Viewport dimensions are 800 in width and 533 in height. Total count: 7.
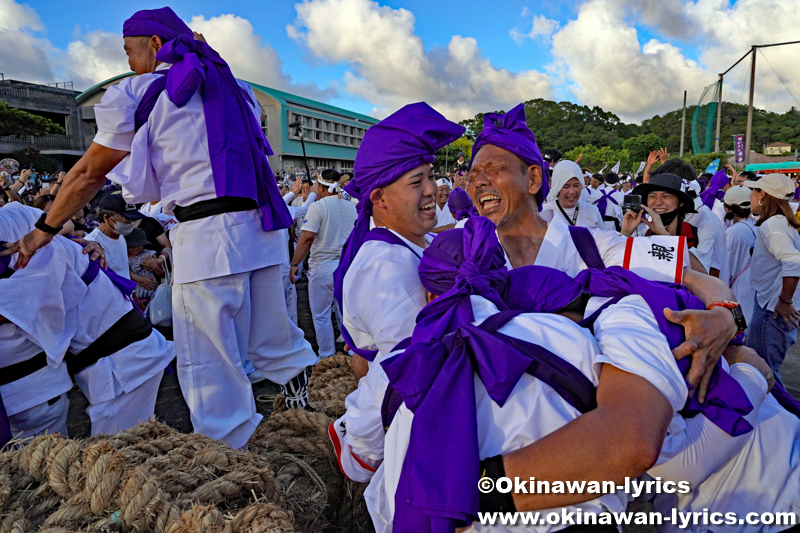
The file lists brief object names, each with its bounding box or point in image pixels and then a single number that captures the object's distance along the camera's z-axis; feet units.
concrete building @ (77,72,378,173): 144.87
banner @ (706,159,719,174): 52.69
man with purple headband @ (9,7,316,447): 7.93
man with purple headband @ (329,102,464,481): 5.63
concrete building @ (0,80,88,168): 112.34
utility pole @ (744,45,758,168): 57.44
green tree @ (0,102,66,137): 93.15
